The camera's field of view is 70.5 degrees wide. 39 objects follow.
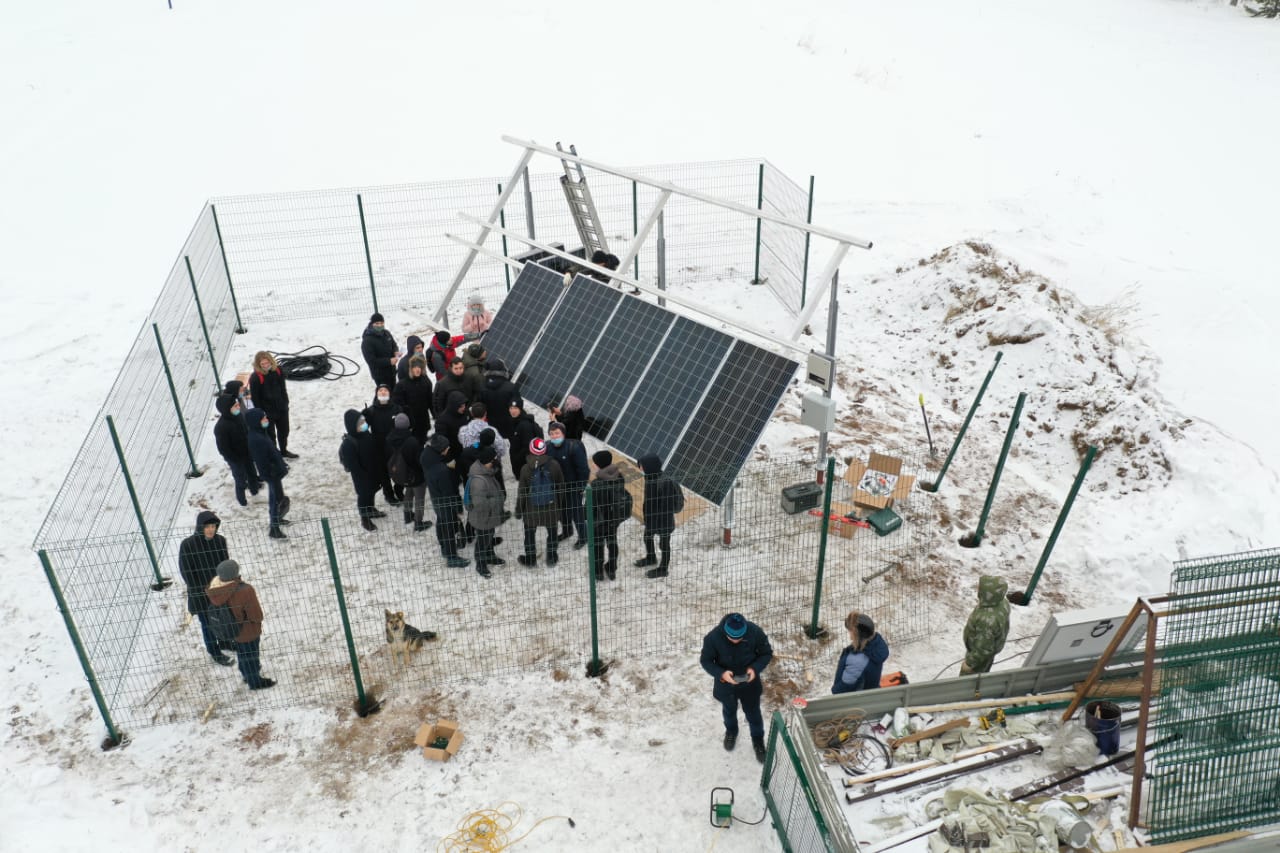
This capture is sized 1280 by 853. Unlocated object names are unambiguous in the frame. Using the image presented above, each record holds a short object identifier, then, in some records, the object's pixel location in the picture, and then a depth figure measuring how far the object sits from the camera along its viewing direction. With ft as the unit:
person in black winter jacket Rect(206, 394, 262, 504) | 35.65
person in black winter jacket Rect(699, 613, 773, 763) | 25.88
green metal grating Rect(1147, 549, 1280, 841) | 24.38
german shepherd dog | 30.86
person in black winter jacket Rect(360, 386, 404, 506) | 35.45
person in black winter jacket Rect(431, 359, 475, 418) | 37.49
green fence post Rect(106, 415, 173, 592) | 32.68
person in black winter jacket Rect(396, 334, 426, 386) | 38.99
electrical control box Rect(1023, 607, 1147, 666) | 27.04
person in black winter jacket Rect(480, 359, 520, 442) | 36.83
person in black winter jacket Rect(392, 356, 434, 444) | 37.83
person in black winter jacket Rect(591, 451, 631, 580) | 31.99
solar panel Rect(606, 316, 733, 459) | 35.37
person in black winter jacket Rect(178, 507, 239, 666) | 28.86
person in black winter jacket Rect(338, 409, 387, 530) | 34.86
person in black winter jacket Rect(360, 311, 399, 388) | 41.63
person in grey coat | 32.65
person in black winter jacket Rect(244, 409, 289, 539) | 35.09
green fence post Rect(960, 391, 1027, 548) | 32.91
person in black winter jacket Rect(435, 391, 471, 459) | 35.65
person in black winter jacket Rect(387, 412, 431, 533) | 34.86
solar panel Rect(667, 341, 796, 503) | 33.45
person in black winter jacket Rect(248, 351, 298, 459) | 38.55
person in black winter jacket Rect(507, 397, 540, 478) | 35.65
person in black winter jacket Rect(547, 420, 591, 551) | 33.65
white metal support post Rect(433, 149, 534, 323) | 45.55
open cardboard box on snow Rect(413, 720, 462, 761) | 27.81
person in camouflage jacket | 27.94
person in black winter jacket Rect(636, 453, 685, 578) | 32.58
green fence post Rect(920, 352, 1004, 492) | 36.67
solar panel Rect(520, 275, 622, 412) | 39.50
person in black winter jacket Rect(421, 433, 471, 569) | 33.40
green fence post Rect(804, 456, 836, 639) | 29.04
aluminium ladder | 45.70
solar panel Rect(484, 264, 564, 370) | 41.47
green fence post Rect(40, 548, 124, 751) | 25.67
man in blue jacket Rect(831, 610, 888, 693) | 26.68
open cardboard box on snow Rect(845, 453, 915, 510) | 36.55
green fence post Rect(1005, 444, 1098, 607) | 30.27
